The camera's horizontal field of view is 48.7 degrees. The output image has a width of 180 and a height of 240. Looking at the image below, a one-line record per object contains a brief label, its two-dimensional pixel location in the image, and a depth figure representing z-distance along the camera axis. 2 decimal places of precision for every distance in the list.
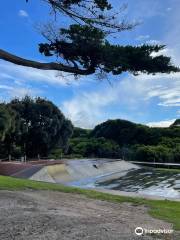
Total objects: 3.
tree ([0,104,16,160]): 18.75
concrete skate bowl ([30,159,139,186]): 14.75
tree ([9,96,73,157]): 23.37
